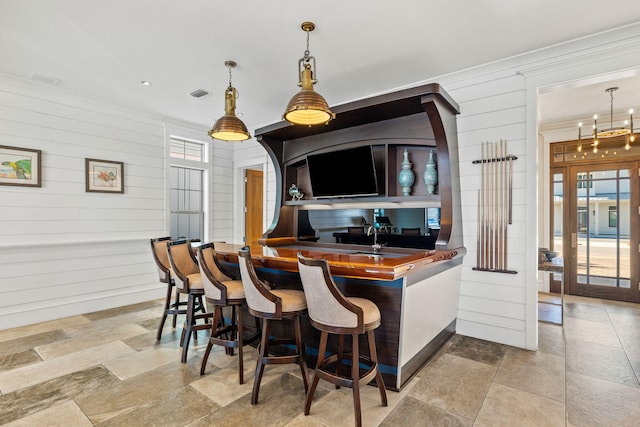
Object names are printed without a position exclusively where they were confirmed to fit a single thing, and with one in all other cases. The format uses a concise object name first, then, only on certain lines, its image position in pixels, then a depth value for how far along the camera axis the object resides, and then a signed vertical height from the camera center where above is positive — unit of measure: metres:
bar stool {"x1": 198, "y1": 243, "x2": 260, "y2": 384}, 2.62 -0.69
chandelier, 3.94 +1.00
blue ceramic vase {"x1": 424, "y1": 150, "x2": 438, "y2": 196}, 3.48 +0.40
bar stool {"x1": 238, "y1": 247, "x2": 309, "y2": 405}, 2.28 -0.67
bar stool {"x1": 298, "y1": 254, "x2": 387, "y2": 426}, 2.01 -0.66
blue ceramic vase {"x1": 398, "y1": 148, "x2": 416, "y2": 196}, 3.63 +0.42
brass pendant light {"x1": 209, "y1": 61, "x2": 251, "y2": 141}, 3.25 +0.89
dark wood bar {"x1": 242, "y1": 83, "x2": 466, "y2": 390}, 2.43 +0.04
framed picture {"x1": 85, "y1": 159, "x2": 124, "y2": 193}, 4.48 +0.53
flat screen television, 3.80 +0.50
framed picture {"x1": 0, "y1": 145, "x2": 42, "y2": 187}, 3.82 +0.57
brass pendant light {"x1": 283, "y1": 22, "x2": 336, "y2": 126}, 2.47 +0.85
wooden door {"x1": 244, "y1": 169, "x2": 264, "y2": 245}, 6.49 +0.15
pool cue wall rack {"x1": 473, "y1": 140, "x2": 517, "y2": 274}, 3.33 +0.08
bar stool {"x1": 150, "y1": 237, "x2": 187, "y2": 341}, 3.46 -0.62
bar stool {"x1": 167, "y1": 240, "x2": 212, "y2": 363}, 2.99 -0.62
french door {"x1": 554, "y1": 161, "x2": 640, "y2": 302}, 4.95 -0.25
